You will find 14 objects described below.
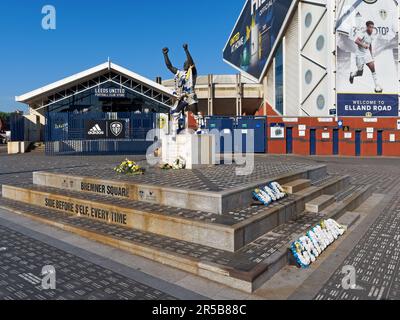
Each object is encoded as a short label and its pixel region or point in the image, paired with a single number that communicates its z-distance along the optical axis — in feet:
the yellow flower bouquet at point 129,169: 32.14
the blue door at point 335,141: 89.25
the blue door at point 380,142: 87.47
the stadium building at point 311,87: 88.63
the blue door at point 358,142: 88.28
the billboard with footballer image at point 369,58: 88.79
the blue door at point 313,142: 90.53
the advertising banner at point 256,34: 118.73
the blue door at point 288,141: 92.12
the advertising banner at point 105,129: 86.99
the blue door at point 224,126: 92.17
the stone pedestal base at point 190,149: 36.60
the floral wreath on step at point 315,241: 16.80
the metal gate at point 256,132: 92.48
